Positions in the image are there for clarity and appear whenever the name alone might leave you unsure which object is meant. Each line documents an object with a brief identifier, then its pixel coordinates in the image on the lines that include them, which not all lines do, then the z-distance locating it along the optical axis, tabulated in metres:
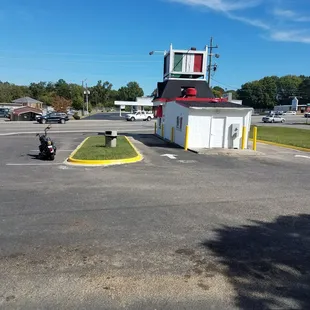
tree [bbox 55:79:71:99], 119.36
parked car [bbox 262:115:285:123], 61.55
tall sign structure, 27.02
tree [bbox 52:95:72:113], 73.00
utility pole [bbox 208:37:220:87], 45.61
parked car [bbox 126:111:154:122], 59.49
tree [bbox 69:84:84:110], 96.56
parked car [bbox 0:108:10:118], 64.05
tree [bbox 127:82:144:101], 153.00
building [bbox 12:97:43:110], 86.25
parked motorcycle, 12.95
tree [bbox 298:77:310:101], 143.88
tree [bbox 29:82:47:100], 124.37
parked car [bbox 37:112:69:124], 45.88
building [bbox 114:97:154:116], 70.43
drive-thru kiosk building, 17.41
